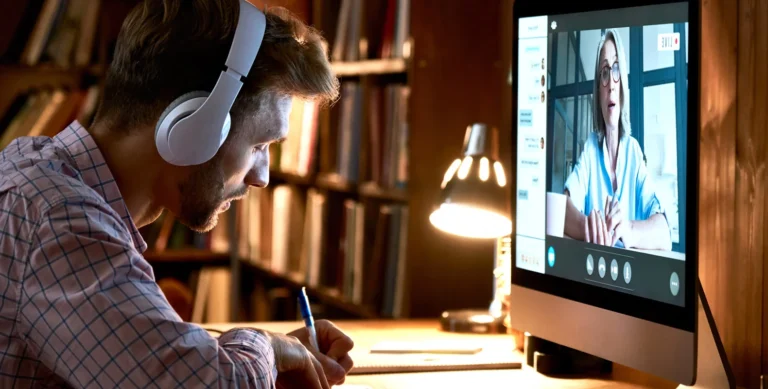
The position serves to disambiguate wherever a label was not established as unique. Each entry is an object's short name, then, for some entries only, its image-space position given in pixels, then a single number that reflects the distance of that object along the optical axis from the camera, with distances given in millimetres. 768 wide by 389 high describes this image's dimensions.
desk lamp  2441
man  1689
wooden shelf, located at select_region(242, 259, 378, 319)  3414
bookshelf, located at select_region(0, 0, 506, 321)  3050
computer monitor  1888
